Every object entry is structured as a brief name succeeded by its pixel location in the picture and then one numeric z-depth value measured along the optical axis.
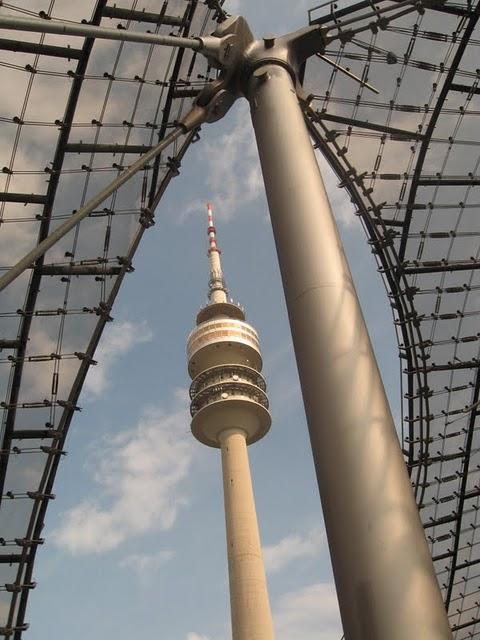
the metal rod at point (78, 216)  7.36
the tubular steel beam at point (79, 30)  7.74
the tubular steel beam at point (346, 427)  5.30
